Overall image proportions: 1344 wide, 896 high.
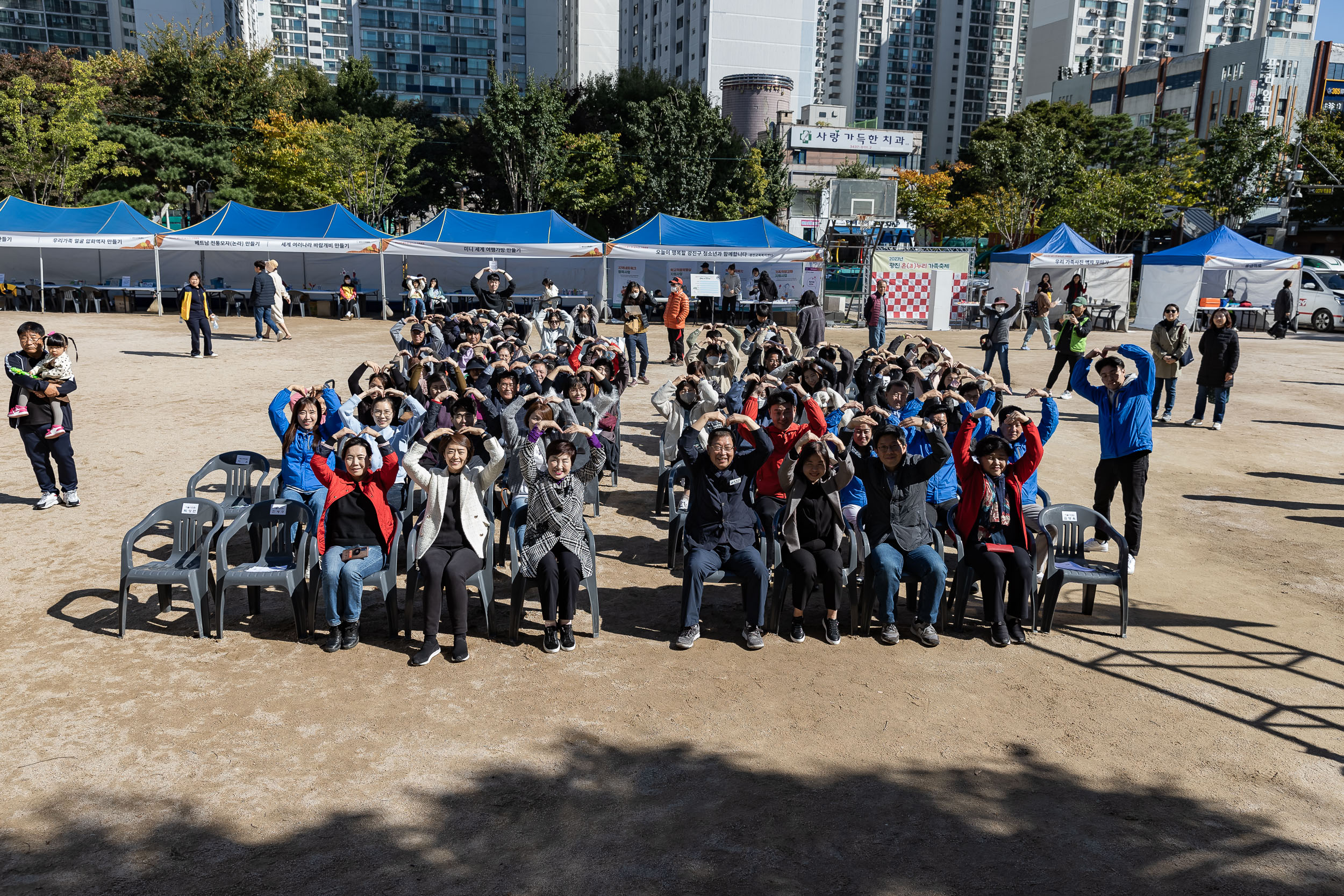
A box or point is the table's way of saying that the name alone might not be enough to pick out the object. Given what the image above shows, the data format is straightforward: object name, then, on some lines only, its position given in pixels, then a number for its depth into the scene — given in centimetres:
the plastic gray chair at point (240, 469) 741
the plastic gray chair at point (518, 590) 589
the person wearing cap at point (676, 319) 1822
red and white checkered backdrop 2638
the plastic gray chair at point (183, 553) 584
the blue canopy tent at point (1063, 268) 2698
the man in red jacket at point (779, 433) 637
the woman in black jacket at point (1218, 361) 1234
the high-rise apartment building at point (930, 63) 13600
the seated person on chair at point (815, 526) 601
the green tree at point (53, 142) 3466
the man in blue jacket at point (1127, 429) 723
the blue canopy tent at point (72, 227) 2623
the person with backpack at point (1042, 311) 1959
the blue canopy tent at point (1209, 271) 2692
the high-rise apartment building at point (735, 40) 8056
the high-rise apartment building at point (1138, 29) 11050
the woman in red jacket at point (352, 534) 573
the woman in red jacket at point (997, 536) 604
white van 2809
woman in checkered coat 582
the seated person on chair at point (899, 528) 600
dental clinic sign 8394
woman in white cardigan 570
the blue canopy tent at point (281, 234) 2627
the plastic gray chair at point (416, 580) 592
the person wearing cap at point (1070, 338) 1448
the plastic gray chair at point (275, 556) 585
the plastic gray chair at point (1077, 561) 616
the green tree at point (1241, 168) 4581
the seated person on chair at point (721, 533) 594
